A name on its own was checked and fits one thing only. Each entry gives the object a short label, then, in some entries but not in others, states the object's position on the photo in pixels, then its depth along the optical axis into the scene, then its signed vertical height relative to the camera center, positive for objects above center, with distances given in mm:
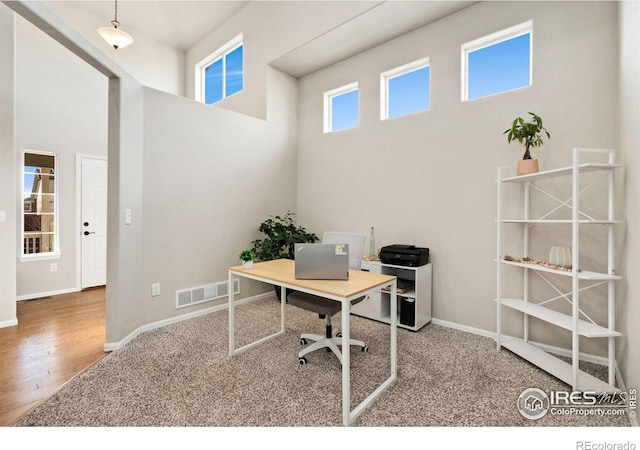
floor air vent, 3379 -853
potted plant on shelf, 2389 +722
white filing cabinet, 3057 -824
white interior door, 4543 +29
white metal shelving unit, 1941 -489
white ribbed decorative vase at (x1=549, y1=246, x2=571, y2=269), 2256 -243
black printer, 3066 -330
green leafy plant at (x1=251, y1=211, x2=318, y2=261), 3926 -216
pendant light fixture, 3622 +2315
